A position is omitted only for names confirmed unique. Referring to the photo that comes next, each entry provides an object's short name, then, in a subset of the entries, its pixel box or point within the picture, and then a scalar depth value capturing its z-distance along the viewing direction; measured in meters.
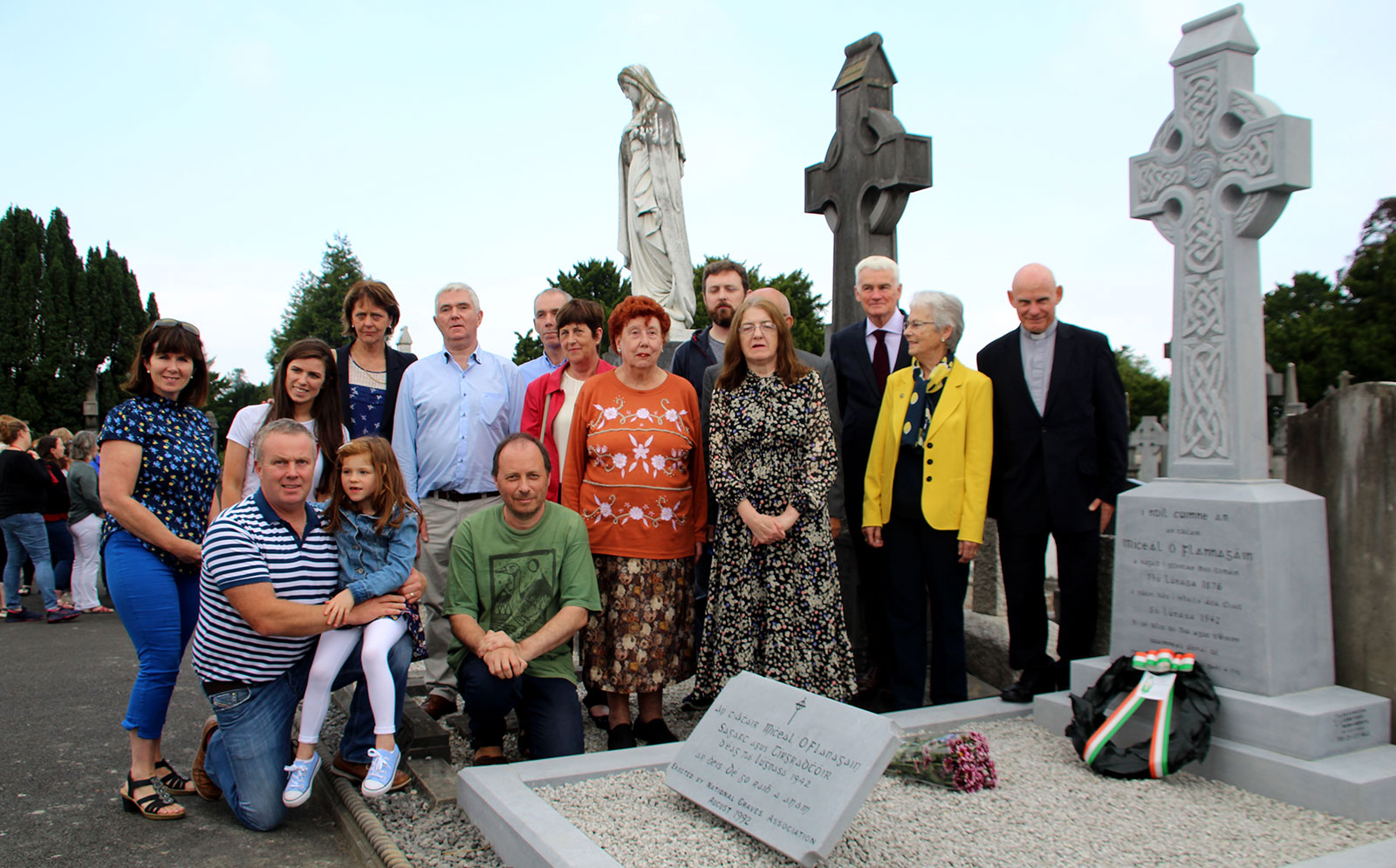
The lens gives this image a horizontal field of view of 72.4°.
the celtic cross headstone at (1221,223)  3.71
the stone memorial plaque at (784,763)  2.61
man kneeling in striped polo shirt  3.35
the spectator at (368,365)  4.44
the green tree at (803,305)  27.59
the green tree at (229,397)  40.09
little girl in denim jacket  3.36
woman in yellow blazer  4.26
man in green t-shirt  3.67
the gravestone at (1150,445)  20.09
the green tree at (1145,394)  52.85
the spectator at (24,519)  8.84
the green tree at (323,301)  41.41
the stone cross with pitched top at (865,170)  5.99
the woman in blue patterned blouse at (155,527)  3.51
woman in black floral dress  4.00
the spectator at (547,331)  5.57
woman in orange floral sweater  3.95
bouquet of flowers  3.29
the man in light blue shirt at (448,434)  4.47
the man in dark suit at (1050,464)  4.23
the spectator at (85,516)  9.23
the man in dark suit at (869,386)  4.72
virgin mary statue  10.57
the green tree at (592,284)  27.28
